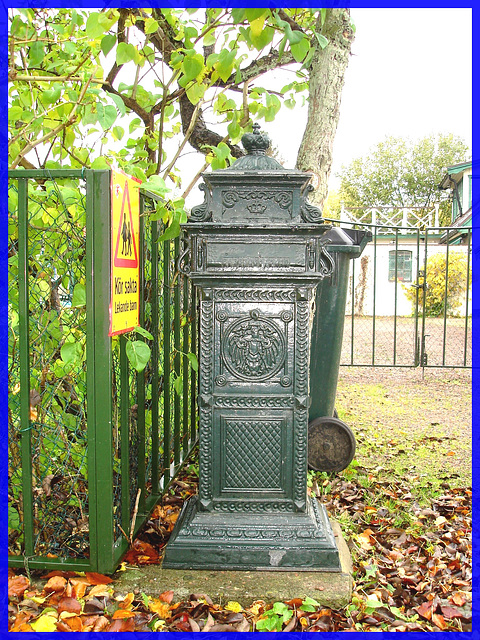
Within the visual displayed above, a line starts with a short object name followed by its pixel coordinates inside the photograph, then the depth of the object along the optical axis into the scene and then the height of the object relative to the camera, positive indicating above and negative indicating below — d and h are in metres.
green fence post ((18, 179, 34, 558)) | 2.63 -0.17
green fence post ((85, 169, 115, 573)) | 2.55 -0.33
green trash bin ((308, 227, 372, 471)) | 4.38 -0.48
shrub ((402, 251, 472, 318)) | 17.20 +0.88
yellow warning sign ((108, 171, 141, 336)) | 2.61 +0.27
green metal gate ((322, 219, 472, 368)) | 10.66 -0.06
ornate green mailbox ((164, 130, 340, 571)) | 2.85 -0.35
